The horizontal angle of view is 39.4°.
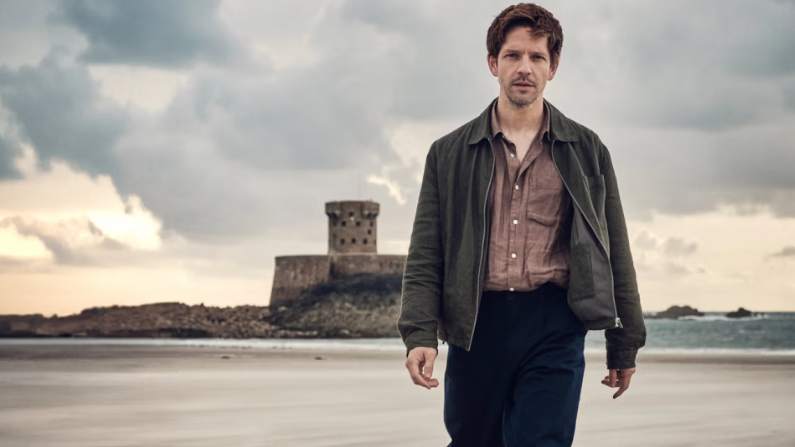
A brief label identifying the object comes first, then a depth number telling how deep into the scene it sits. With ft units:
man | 9.59
